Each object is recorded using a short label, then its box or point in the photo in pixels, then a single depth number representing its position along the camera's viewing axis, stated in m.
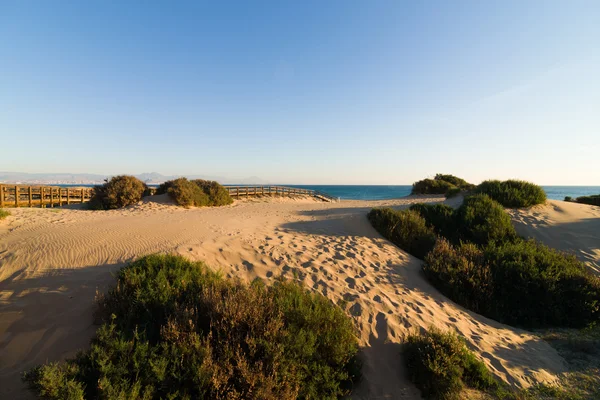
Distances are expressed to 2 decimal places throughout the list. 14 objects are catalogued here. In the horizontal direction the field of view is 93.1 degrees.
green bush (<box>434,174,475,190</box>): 30.52
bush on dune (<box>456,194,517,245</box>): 9.23
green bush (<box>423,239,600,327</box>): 5.83
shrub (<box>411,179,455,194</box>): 27.44
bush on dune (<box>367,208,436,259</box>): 8.88
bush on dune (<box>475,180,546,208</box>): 12.01
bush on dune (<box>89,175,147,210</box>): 16.75
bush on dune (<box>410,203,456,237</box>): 10.04
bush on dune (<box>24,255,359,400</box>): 2.87
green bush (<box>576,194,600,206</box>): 16.89
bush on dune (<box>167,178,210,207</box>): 17.44
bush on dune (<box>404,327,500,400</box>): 3.60
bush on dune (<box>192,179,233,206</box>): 19.48
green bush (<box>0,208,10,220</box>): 10.09
